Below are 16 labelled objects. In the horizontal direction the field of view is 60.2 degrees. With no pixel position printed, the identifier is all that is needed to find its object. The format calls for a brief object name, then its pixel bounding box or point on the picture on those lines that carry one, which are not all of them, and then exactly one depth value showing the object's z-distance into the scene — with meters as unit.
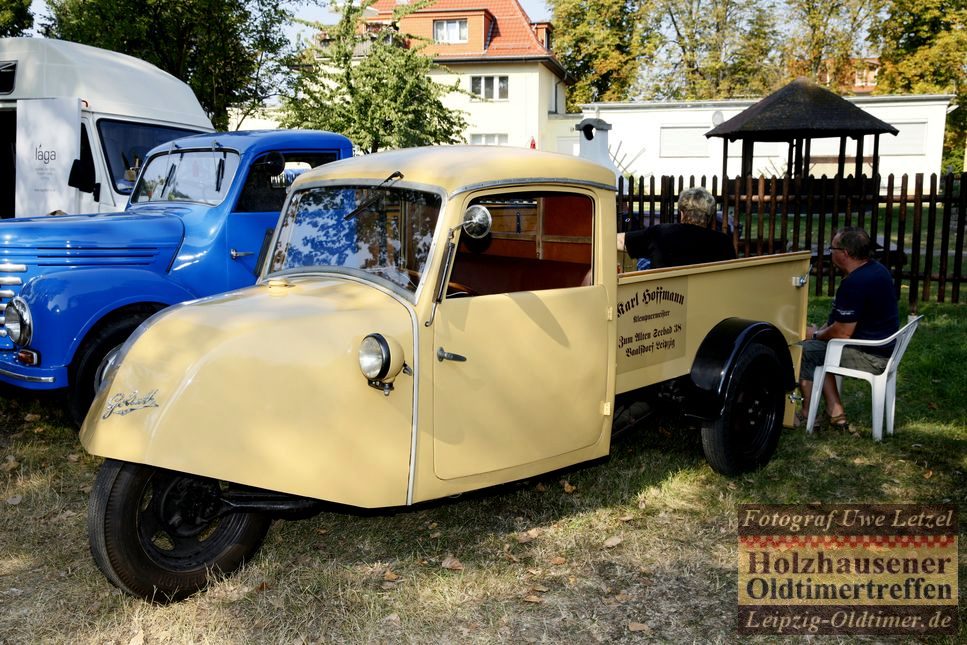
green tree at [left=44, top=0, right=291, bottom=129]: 14.25
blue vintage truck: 5.41
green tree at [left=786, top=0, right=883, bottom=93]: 34.34
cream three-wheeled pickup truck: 3.33
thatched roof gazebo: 17.23
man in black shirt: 5.50
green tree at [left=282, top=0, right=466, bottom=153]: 14.72
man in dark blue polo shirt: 5.70
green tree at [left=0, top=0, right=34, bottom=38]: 21.27
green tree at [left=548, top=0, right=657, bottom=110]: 38.84
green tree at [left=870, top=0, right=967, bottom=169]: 32.28
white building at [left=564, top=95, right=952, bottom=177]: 28.06
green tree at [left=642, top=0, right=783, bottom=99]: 36.59
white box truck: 8.12
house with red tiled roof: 35.09
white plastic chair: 5.63
